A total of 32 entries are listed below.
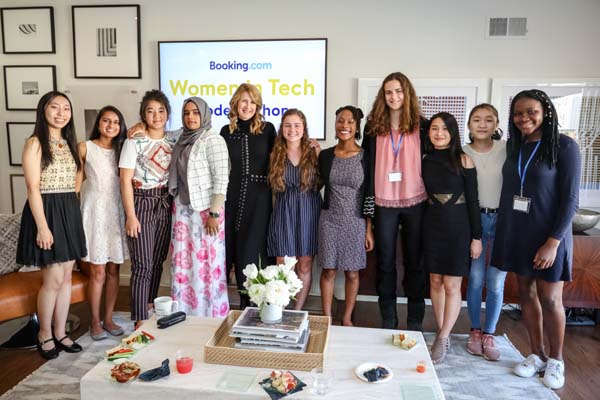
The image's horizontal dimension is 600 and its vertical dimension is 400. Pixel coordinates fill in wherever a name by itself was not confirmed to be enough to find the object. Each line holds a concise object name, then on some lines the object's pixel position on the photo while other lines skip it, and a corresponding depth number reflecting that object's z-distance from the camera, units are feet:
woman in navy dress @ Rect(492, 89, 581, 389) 7.09
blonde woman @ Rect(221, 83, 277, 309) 8.82
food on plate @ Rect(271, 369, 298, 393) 4.90
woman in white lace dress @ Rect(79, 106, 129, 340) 8.61
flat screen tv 11.69
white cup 6.93
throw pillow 9.25
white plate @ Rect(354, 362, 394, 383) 5.28
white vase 5.98
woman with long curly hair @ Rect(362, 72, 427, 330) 8.37
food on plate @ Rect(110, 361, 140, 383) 5.10
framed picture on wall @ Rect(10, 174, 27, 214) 12.88
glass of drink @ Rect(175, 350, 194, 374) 5.31
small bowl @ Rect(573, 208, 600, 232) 9.82
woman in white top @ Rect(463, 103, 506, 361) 8.24
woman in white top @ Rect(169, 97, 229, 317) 8.43
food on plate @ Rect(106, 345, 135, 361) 5.67
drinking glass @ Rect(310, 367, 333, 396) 4.99
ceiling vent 11.14
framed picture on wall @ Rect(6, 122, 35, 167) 12.68
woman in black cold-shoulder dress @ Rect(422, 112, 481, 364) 7.93
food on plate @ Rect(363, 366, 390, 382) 5.24
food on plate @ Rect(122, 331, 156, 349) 6.02
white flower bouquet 5.74
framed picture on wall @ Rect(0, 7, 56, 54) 12.28
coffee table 5.01
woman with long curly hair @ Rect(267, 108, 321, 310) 8.65
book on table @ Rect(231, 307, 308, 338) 5.76
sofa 8.35
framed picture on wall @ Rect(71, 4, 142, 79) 12.05
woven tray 5.47
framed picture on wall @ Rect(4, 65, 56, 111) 12.46
